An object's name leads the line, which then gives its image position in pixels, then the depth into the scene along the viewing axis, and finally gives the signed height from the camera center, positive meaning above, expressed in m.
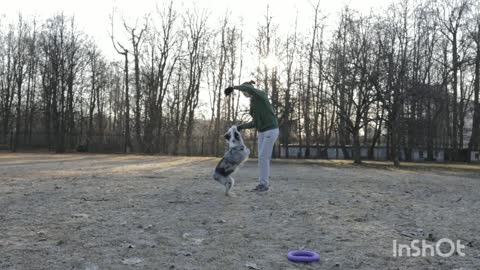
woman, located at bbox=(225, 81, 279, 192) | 8.64 +0.48
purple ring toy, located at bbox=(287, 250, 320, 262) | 4.03 -1.01
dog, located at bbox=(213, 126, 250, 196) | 7.91 -0.21
